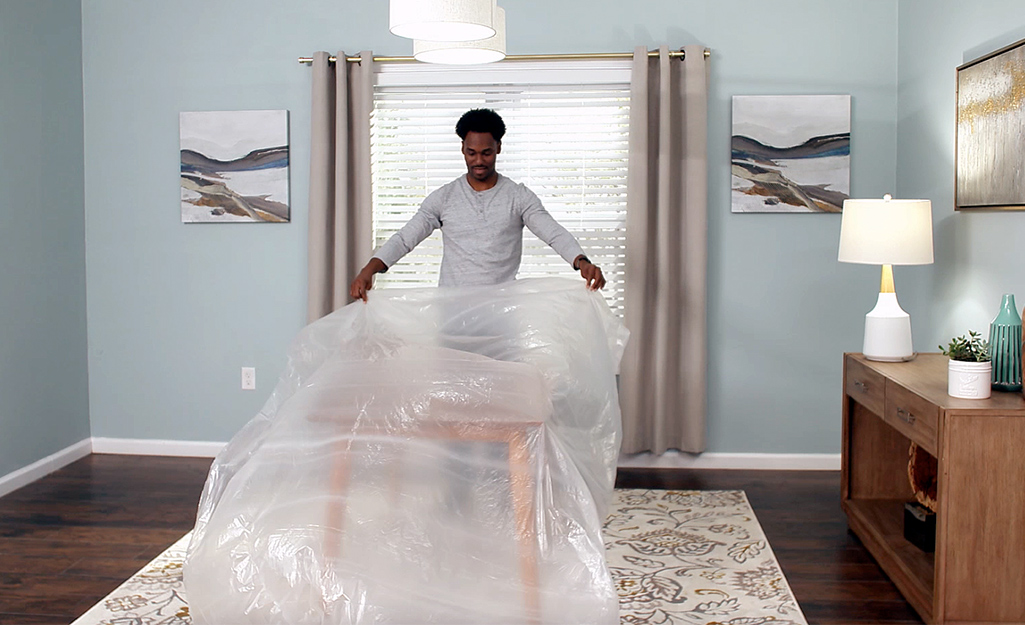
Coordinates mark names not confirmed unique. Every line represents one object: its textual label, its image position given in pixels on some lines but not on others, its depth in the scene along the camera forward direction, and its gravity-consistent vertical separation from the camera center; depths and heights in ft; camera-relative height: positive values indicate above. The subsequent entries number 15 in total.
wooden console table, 8.19 -2.14
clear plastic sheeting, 7.52 -2.01
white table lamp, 10.73 +0.29
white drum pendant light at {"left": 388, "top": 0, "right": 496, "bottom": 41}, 8.11 +2.26
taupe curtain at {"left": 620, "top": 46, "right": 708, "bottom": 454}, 13.79 +0.21
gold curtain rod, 14.02 +3.24
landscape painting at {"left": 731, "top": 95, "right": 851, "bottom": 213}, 13.93 +1.81
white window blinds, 14.40 +2.06
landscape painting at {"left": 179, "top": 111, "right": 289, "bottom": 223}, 14.71 +1.68
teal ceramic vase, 9.11 -0.78
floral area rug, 8.87 -3.26
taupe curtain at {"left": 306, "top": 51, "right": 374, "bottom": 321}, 14.14 +1.44
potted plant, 8.70 -0.98
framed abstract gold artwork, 9.93 +1.57
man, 11.08 +0.51
